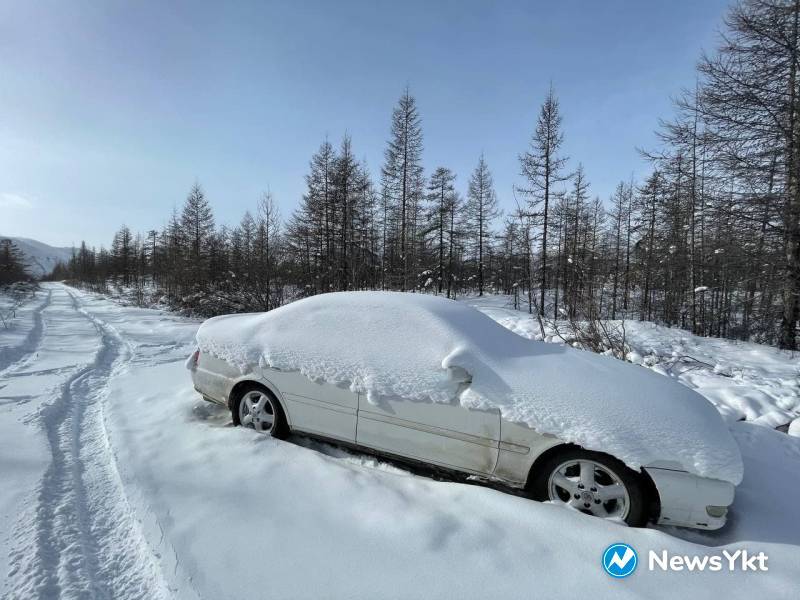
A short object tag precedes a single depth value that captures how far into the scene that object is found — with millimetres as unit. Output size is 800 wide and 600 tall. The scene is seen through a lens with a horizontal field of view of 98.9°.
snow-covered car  2334
